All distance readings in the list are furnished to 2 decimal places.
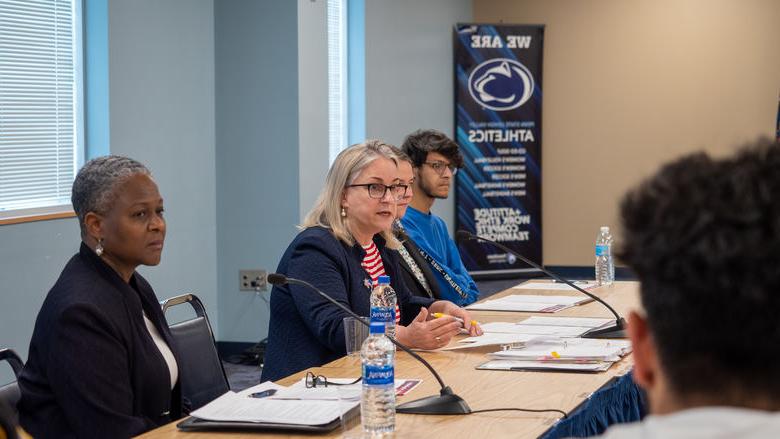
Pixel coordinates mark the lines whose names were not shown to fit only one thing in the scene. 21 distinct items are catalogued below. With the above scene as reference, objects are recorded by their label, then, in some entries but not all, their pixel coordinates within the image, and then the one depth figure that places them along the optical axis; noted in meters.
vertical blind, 7.99
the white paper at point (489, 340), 3.21
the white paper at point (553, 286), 4.75
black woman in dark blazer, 2.41
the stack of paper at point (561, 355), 2.91
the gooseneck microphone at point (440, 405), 2.36
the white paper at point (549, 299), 4.26
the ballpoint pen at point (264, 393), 2.47
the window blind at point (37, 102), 4.54
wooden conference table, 2.25
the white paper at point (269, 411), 2.24
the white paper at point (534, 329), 3.43
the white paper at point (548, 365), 2.87
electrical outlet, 6.38
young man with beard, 4.58
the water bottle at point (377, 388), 2.13
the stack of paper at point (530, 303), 4.06
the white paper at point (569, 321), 3.65
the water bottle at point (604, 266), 4.94
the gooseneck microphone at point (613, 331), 3.41
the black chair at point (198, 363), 3.01
